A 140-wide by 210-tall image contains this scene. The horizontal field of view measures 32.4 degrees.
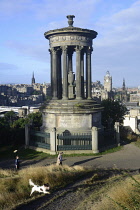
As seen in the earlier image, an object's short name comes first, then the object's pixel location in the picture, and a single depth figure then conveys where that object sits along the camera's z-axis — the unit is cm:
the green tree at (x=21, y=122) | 3144
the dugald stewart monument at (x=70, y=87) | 2127
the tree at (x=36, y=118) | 2758
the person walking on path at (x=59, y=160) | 1571
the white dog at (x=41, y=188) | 1027
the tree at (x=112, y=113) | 3143
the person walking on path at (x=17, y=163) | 1542
